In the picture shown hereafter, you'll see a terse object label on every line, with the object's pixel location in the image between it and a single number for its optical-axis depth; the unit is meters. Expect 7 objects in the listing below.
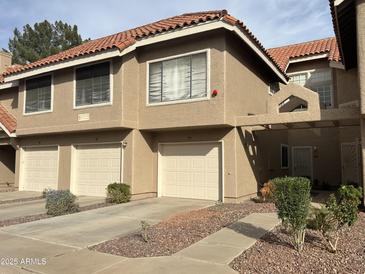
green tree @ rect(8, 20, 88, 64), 40.38
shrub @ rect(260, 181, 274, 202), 12.38
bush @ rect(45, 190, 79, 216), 10.84
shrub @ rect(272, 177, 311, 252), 6.20
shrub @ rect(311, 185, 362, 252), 6.50
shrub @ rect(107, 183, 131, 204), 13.01
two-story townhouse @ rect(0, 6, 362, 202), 12.51
